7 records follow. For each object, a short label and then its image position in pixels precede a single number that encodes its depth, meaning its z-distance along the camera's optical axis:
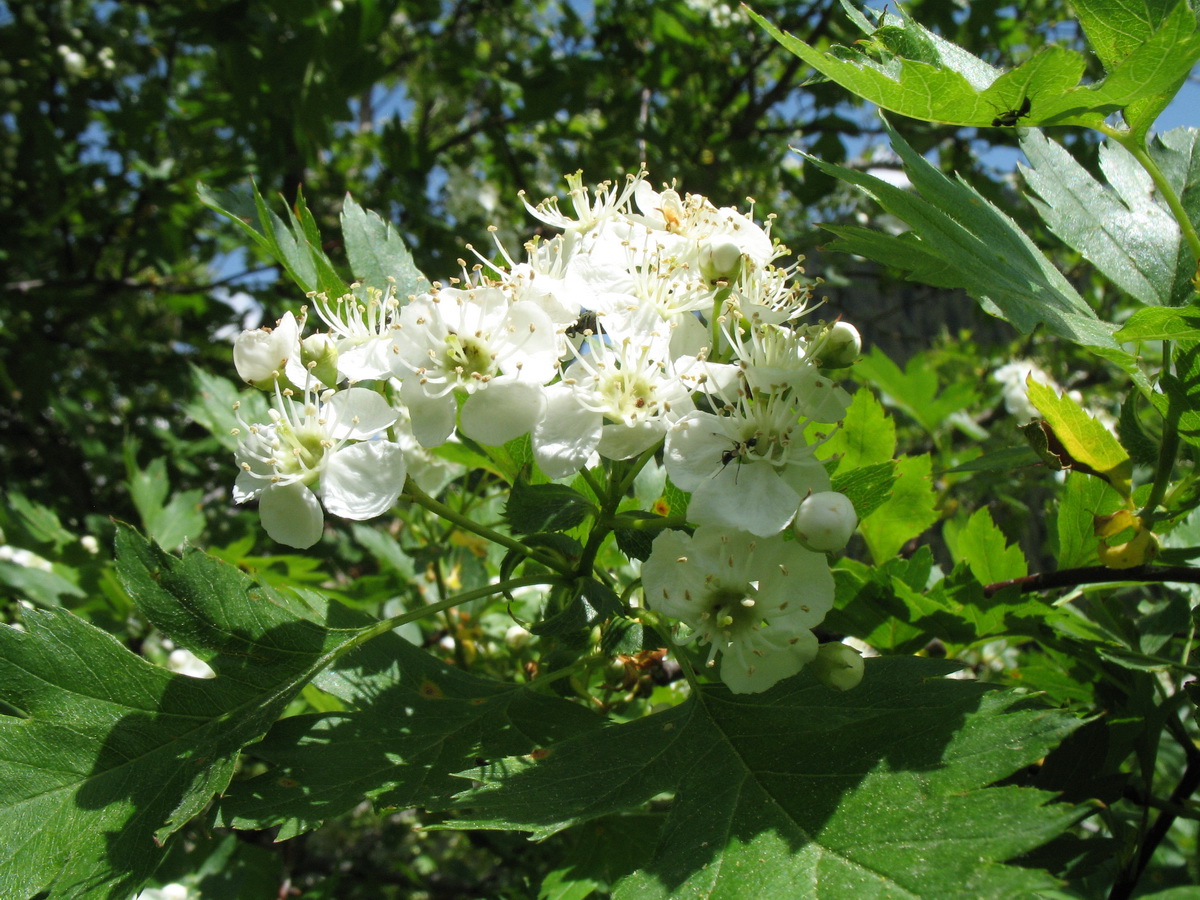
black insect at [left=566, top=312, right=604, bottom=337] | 0.13
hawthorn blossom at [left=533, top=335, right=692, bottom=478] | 0.12
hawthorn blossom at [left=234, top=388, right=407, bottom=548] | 0.12
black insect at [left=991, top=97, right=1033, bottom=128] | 0.11
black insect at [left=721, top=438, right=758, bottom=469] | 0.11
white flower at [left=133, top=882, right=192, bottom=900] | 0.18
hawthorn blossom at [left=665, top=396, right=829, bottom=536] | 0.11
